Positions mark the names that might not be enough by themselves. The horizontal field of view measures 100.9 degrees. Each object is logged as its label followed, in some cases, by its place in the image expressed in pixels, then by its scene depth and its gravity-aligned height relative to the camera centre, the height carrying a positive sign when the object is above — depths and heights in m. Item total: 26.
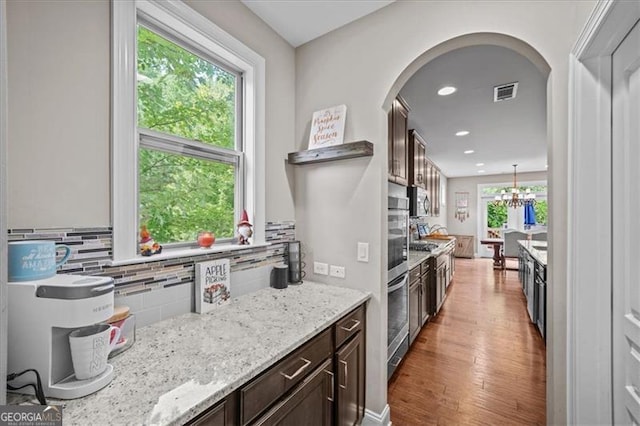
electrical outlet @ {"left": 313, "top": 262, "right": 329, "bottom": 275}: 1.97 -0.42
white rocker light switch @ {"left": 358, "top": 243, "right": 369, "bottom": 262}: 1.79 -0.27
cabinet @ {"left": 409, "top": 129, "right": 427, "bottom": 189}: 3.73 +0.80
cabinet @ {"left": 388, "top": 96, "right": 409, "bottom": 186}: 2.31 +0.67
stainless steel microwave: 3.84 +0.18
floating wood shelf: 1.71 +0.41
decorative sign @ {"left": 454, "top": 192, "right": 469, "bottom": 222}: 9.23 +0.22
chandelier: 7.80 +0.44
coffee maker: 0.76 -0.33
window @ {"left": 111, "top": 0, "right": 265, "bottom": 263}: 1.18 +0.49
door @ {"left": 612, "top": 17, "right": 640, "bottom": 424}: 0.96 -0.06
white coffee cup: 0.79 -0.41
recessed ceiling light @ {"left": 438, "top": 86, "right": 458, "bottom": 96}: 2.78 +1.31
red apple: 1.51 -0.15
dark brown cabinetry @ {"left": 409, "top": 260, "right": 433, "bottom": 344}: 2.76 -0.99
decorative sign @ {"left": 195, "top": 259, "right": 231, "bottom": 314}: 1.42 -0.40
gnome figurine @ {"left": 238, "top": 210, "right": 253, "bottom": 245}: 1.72 -0.11
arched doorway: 1.30 +0.91
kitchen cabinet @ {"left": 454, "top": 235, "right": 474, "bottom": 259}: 8.80 -1.13
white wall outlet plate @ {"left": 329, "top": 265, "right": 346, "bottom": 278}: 1.90 -0.43
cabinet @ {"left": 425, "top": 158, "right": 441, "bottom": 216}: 5.30 +0.55
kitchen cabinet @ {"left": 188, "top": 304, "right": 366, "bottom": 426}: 0.91 -0.76
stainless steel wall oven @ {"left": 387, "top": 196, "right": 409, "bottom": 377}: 2.14 -0.60
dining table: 6.95 -1.09
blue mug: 0.80 -0.15
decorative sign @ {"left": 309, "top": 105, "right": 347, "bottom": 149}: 1.86 +0.62
